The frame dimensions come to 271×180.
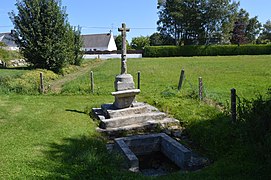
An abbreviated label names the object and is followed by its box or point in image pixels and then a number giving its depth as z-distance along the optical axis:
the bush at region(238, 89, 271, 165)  4.46
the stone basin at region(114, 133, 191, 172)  5.97
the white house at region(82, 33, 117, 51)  80.05
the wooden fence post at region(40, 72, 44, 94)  14.47
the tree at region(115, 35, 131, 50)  82.69
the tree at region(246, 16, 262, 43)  77.44
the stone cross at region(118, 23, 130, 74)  9.02
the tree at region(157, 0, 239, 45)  61.34
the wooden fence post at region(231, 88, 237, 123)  7.02
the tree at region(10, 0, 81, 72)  22.16
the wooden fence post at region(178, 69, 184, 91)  12.62
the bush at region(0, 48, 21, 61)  31.78
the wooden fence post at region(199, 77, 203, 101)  10.35
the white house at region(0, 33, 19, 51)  74.61
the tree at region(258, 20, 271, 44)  79.19
